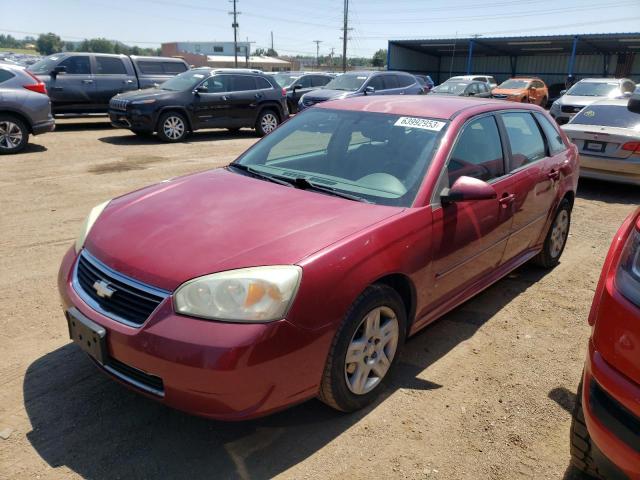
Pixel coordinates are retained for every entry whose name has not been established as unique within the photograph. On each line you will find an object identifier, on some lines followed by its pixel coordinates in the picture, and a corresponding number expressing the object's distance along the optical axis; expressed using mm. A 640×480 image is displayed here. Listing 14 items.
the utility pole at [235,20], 67312
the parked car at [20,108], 9250
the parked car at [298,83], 18009
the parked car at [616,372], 1723
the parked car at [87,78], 13062
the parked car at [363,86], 15242
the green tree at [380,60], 71650
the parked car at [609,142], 7773
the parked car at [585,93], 14867
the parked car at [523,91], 21309
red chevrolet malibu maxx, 2197
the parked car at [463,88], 19844
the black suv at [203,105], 11695
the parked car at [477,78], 21248
